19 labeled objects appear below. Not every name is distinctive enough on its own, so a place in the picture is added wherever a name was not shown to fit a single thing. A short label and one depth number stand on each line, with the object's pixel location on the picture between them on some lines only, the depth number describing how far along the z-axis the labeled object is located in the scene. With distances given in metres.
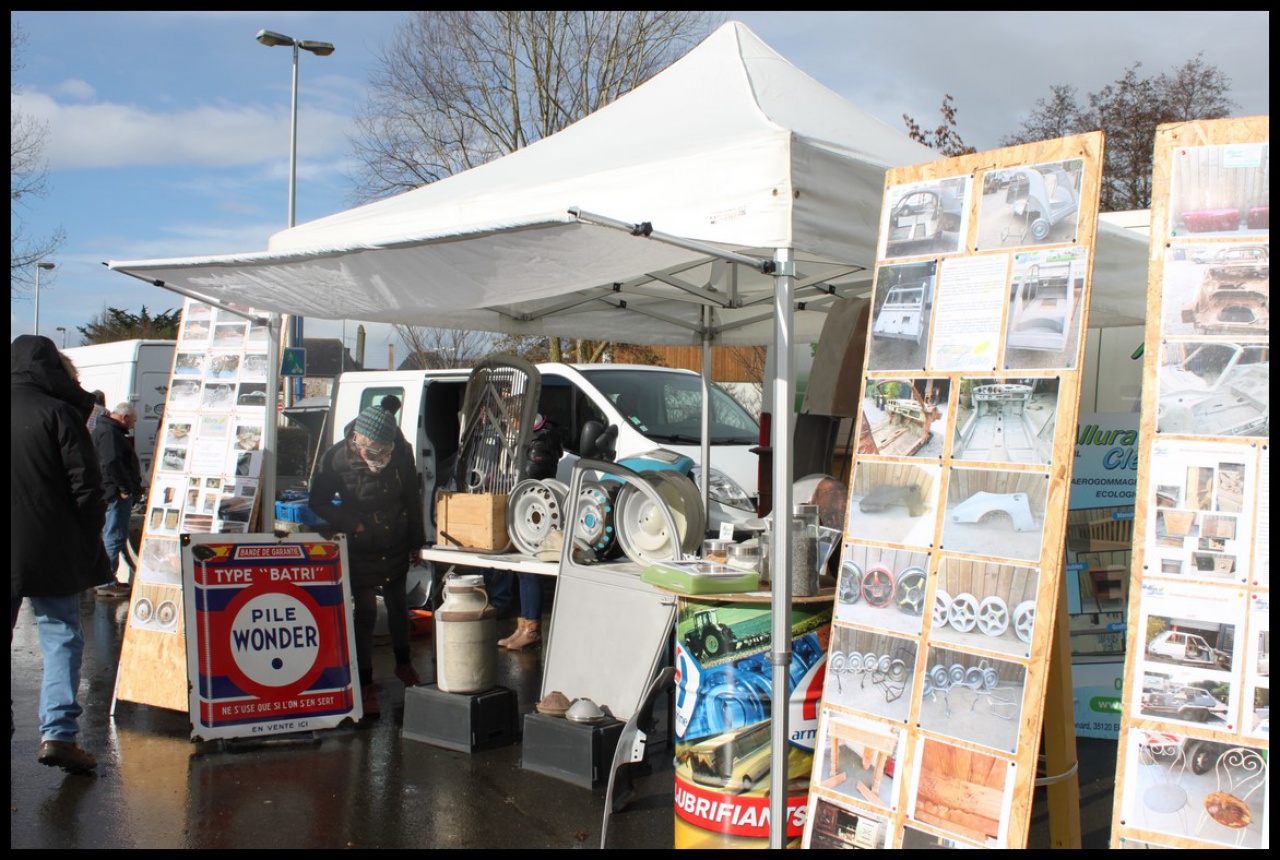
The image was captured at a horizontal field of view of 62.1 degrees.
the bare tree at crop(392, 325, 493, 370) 30.62
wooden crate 5.92
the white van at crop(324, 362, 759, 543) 8.40
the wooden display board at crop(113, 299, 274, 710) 6.03
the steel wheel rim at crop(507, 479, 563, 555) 5.76
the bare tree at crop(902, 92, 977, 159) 18.12
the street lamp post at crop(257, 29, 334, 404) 20.19
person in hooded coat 4.89
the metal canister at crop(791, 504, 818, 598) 3.93
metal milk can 5.30
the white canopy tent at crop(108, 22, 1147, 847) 3.76
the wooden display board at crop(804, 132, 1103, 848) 3.11
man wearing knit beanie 6.14
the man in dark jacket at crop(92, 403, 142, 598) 9.59
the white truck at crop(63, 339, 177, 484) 14.91
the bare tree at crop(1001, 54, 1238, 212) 17.39
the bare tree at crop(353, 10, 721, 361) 24.31
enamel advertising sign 5.41
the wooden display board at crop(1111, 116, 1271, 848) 2.77
